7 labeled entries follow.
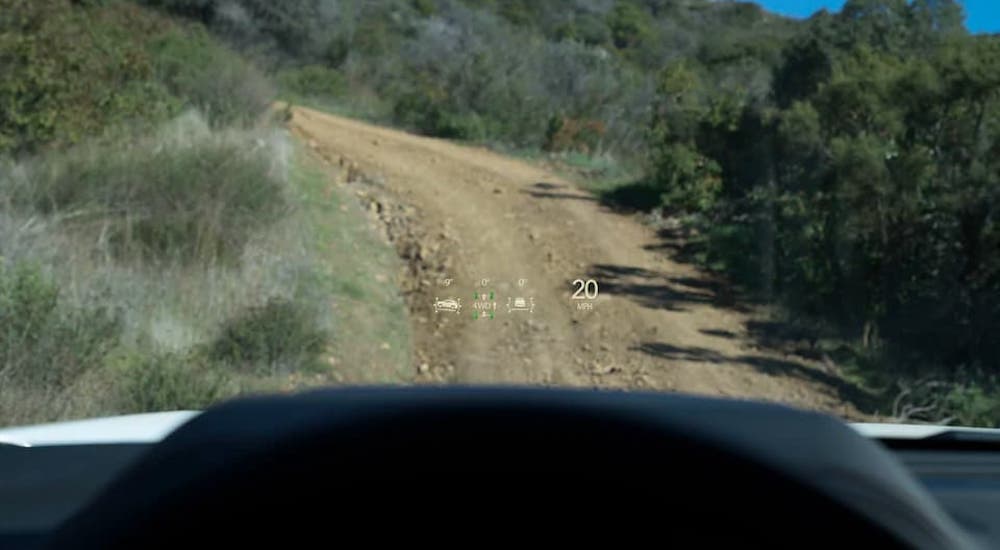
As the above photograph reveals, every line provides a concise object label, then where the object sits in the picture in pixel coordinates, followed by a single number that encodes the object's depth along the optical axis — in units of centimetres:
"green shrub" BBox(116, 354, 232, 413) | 713
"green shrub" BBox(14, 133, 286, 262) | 1066
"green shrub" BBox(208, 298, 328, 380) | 888
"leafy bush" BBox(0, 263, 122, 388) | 705
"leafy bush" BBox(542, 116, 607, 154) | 2336
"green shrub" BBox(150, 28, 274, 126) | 1653
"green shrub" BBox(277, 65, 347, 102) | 3002
